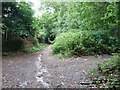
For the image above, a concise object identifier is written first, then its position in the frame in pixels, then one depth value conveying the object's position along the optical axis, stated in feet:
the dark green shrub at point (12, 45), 22.93
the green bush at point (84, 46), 17.99
